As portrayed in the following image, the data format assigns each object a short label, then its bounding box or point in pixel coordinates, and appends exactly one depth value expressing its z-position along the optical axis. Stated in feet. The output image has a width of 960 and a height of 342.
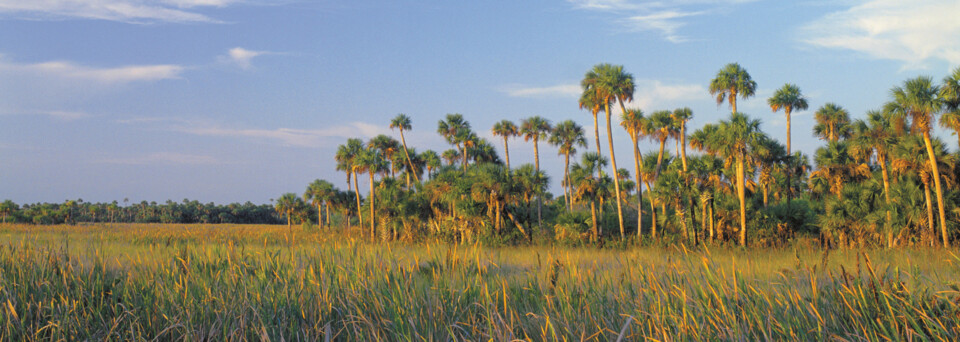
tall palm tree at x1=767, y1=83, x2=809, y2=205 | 188.34
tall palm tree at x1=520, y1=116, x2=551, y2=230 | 202.28
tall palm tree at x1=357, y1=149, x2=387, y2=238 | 182.39
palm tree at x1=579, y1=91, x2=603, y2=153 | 147.98
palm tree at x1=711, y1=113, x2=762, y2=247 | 121.08
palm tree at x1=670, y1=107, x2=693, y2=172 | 158.61
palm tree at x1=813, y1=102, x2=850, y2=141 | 189.57
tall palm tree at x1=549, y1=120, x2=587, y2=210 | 199.62
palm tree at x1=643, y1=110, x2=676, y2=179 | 154.40
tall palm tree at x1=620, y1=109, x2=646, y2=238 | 155.12
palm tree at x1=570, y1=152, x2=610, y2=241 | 148.46
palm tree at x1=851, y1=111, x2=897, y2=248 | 112.37
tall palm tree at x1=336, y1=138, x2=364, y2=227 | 197.77
